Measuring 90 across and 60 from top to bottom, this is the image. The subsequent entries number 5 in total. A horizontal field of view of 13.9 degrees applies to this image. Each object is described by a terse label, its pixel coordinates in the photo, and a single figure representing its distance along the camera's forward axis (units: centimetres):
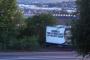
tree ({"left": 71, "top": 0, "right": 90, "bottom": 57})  895
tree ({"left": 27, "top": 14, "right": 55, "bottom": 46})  2908
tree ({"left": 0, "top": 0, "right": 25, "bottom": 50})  2791
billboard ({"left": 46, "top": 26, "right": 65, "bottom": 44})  2844
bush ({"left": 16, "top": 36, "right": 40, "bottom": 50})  2716
